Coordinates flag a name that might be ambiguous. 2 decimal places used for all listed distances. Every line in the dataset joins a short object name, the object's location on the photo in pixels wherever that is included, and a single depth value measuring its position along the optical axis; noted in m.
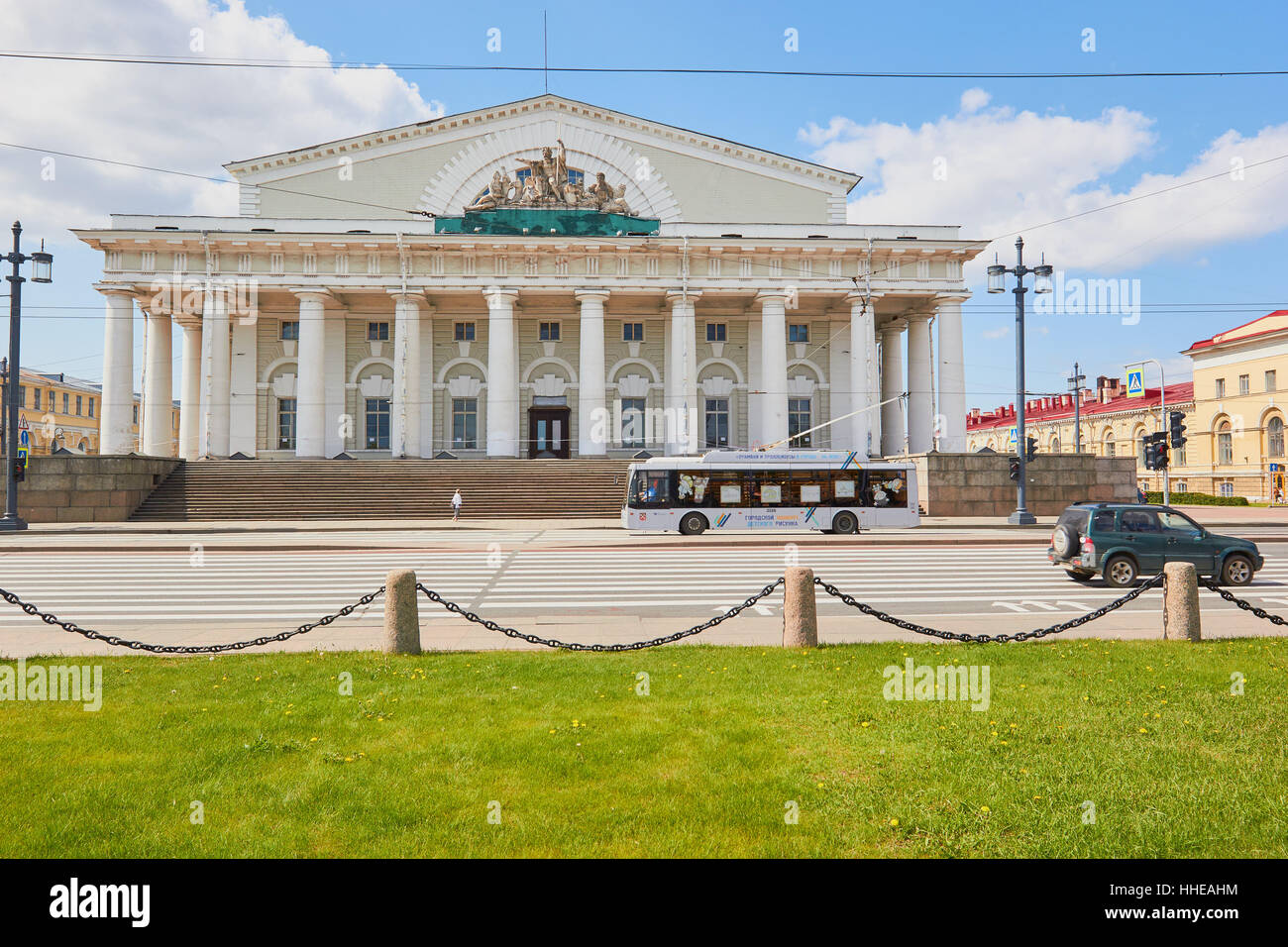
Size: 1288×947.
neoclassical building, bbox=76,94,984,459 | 41.41
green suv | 14.01
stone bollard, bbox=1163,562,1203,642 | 8.86
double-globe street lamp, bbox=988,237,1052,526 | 28.05
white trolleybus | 26.72
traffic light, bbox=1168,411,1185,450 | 30.67
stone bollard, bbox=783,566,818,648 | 8.61
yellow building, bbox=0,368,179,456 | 81.06
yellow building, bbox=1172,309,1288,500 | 62.28
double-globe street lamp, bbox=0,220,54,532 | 26.61
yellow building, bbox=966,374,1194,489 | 74.06
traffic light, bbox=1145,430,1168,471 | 30.22
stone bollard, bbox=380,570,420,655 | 8.25
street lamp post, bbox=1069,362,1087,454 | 47.66
